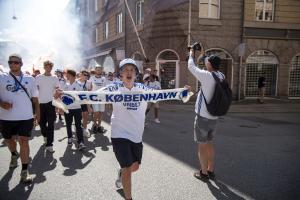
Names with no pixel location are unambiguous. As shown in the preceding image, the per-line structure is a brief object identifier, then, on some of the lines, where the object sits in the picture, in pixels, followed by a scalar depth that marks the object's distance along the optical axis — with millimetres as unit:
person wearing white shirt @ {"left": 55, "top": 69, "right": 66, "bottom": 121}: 7183
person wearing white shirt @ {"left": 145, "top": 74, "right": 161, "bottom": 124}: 6948
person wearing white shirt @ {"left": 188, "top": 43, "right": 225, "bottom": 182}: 3184
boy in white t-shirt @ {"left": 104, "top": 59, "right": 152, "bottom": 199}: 2501
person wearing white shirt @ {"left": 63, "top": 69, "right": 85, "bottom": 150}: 4491
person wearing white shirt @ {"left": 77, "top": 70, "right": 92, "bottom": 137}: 5212
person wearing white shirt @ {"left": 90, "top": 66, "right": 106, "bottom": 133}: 5815
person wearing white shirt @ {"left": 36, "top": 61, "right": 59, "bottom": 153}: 4427
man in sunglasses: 3174
